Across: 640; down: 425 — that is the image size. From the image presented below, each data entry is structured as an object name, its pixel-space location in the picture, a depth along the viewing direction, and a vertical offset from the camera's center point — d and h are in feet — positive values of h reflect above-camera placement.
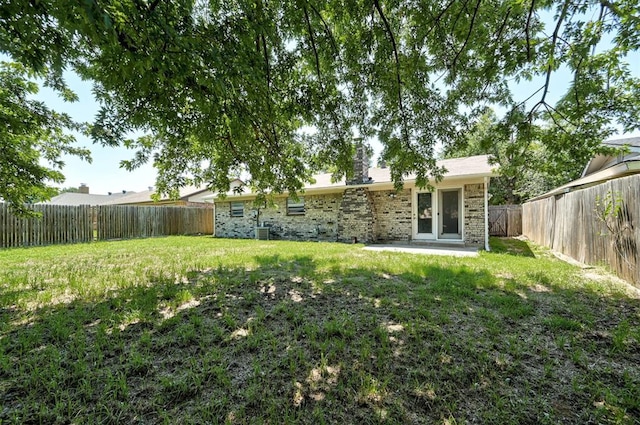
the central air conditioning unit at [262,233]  43.42 -3.40
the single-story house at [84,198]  90.74 +5.74
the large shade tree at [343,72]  9.41 +6.67
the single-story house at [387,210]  31.35 +0.19
